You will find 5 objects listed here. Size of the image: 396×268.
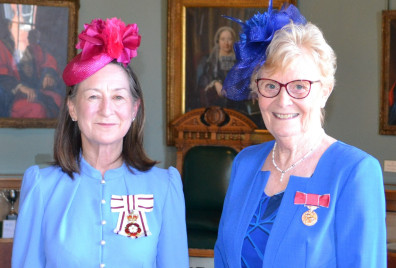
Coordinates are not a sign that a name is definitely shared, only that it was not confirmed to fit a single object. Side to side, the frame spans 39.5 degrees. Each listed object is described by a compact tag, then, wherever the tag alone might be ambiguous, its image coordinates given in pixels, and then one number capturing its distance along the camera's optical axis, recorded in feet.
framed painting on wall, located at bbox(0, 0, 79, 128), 19.06
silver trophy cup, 14.35
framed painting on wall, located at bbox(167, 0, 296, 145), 19.21
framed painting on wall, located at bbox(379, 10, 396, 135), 17.87
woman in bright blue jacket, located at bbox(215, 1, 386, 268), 5.38
